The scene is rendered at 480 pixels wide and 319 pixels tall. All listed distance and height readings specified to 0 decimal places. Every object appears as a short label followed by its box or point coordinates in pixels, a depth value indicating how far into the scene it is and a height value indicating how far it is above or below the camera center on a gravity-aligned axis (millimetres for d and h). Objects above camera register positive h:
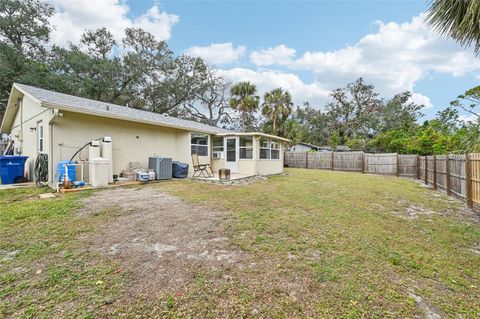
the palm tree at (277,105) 21031 +5042
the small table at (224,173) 9317 -614
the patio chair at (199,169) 10306 -490
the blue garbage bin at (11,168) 7793 -292
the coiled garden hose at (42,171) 7234 -377
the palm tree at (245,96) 20812 +5938
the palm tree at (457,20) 2769 +1915
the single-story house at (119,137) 7203 +957
